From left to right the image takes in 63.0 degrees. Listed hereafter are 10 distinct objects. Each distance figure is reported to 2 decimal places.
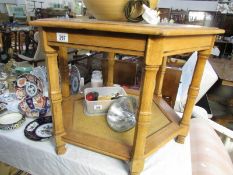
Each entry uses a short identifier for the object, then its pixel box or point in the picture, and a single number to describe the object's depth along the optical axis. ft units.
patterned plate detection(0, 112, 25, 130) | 2.28
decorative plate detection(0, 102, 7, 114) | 2.57
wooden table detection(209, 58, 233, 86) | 5.23
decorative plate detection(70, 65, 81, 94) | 3.05
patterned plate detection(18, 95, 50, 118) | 2.55
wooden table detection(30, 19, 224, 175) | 1.30
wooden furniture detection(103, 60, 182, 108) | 3.28
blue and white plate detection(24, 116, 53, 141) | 2.20
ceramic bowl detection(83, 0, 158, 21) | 1.64
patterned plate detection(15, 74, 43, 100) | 2.66
